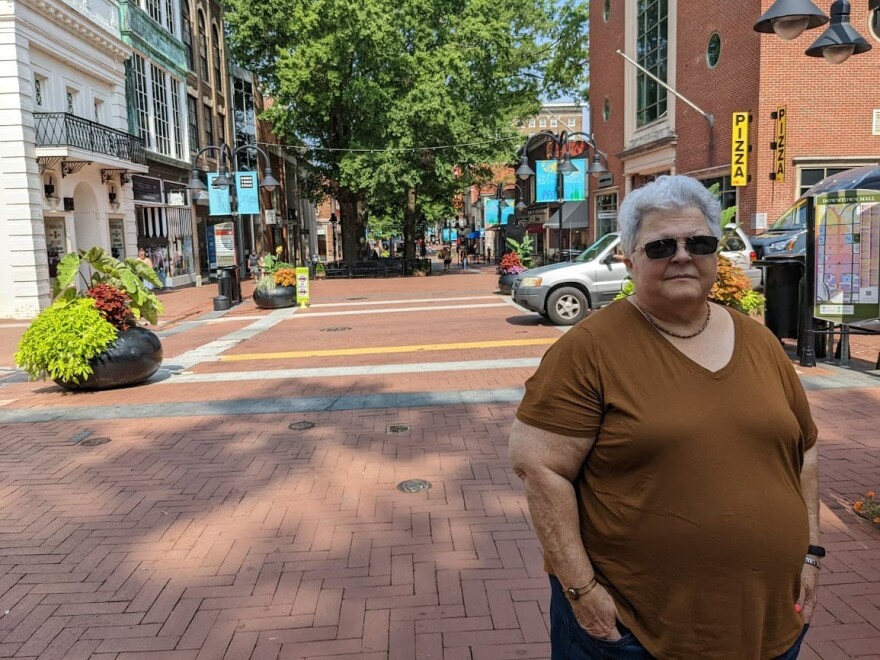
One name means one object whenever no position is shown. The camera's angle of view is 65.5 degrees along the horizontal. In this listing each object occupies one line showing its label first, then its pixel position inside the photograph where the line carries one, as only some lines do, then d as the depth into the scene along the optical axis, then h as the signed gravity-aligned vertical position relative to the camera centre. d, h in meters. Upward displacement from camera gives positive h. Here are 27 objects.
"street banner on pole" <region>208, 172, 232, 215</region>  20.02 +1.83
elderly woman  1.73 -0.58
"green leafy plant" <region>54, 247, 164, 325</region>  8.24 -0.18
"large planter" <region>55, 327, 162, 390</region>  8.23 -1.21
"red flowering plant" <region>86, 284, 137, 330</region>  8.35 -0.51
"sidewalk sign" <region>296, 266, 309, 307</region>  17.88 -0.68
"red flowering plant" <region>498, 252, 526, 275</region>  19.62 -0.34
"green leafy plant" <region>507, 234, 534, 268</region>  20.34 +0.03
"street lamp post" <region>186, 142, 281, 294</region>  19.39 +2.20
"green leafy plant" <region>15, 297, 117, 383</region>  7.94 -0.91
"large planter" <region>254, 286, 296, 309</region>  17.83 -1.00
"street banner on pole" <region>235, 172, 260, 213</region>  20.22 +1.98
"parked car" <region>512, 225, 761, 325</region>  12.90 -0.68
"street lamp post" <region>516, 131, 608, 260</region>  21.77 +2.71
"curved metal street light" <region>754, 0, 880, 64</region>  6.86 +2.25
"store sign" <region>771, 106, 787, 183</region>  17.66 +2.44
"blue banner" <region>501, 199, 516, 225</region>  46.03 +2.86
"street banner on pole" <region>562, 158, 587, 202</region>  23.94 +2.27
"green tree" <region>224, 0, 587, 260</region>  27.86 +7.18
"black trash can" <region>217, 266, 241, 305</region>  18.73 -0.63
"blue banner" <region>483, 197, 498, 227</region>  47.41 +2.93
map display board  7.69 -0.16
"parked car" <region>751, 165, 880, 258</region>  13.07 +0.63
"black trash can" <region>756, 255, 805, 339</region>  8.47 -0.62
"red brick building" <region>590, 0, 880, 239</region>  17.88 +4.08
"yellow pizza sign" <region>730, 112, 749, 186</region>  18.34 +2.57
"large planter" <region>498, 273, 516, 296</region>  18.95 -0.85
